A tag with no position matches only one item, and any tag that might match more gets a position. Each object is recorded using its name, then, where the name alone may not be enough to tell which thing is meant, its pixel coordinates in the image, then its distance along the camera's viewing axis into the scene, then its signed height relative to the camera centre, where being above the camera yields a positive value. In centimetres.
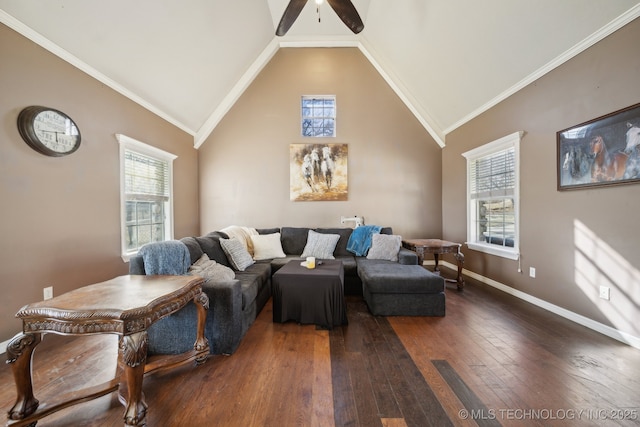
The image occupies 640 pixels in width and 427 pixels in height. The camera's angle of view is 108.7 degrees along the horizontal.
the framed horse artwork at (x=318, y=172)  448 +77
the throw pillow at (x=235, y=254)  292 -55
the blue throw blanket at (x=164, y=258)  180 -37
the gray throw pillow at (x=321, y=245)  365 -55
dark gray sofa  185 -87
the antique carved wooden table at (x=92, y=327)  107 -55
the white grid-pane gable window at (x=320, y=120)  455 +181
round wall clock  197 +75
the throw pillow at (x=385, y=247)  345 -55
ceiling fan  246 +223
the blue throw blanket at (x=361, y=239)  373 -47
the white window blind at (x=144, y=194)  294 +25
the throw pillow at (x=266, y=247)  358 -57
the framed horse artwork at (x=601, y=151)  193 +56
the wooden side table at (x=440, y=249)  332 -56
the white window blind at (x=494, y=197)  313 +22
